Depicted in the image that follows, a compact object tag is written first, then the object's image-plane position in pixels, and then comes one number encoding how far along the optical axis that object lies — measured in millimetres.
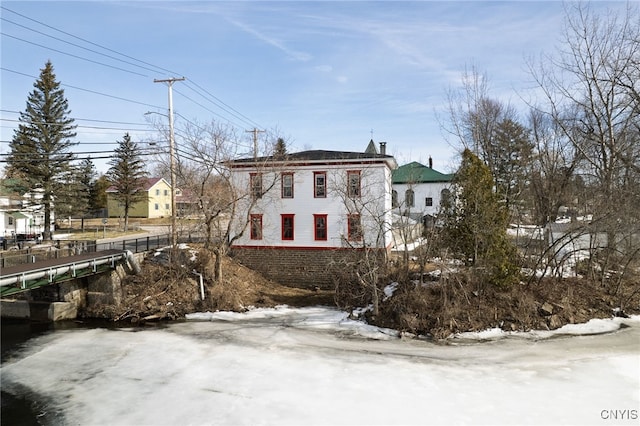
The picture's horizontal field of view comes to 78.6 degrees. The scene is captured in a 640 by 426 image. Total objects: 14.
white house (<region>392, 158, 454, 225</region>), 44219
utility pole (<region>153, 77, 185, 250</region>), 19750
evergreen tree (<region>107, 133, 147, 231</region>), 41781
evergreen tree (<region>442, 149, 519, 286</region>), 15016
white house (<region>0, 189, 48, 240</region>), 33875
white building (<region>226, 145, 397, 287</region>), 22047
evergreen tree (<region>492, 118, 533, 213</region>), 38562
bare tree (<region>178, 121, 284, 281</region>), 19344
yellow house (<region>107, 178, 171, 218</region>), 54850
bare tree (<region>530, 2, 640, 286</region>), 16578
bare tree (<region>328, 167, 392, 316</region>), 19391
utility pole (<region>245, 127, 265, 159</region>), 23162
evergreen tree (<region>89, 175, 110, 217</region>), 54184
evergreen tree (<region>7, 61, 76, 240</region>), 33344
